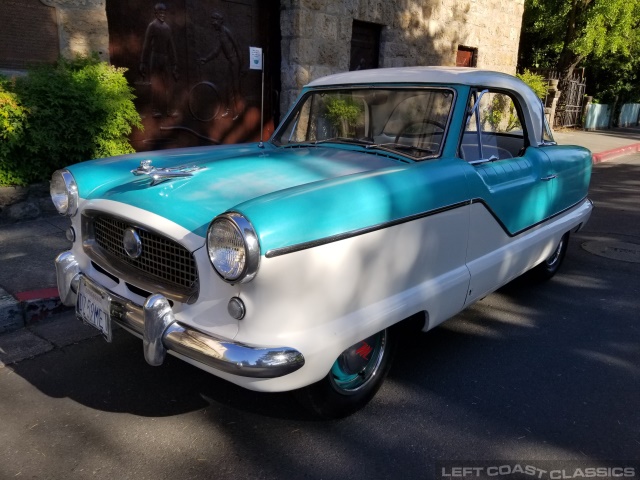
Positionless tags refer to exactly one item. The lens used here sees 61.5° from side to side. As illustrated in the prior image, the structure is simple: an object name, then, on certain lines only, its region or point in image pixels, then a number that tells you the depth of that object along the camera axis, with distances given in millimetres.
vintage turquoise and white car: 2037
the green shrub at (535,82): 13909
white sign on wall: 7812
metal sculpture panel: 6625
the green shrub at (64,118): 5043
